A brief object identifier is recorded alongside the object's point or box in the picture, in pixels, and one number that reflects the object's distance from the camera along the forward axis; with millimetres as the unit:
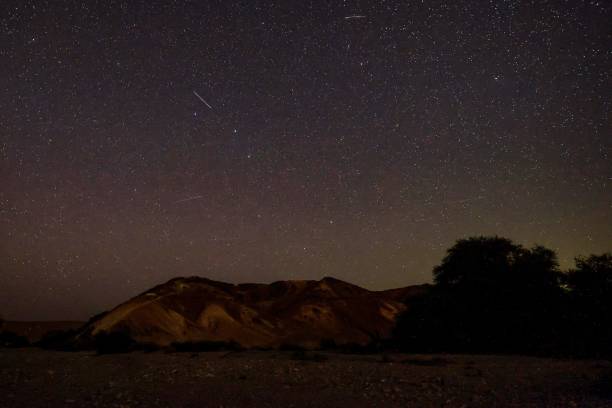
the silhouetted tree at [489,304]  24000
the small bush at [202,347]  24516
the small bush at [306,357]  17659
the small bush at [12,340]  32366
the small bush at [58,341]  30222
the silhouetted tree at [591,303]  21266
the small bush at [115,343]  23312
